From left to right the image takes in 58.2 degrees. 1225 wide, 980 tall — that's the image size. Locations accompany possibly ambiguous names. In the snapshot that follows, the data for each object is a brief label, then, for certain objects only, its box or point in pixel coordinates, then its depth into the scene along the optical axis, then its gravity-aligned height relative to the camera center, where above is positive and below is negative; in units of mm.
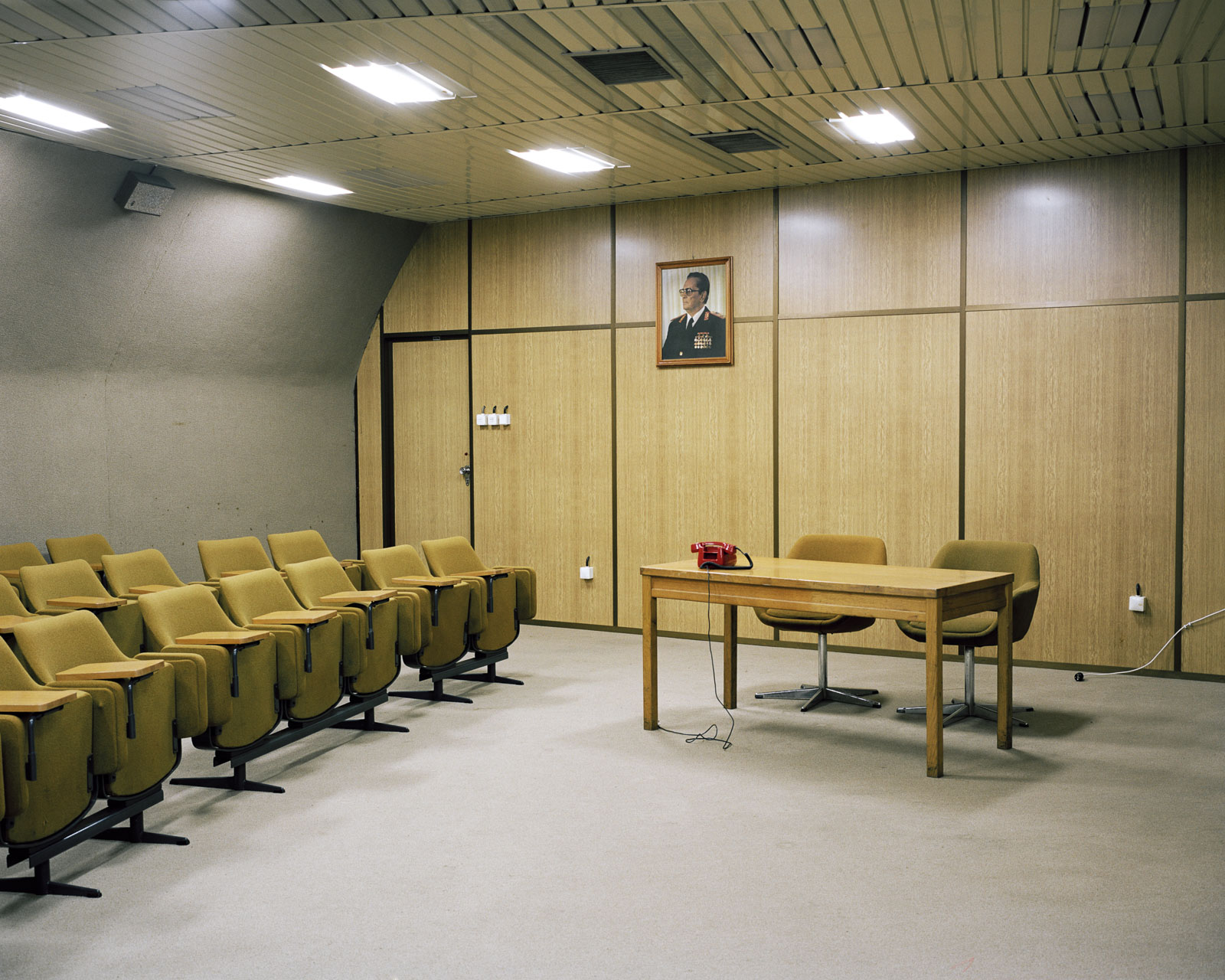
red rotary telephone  5707 -543
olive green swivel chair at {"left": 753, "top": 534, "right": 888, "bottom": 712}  6246 -976
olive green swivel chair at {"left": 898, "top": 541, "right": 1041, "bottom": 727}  5781 -828
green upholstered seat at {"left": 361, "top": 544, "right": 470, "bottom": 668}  6172 -931
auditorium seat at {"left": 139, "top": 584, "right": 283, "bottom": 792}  4504 -913
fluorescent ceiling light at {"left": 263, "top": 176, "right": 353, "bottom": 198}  7752 +1917
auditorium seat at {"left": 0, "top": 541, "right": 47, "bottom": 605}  6605 -639
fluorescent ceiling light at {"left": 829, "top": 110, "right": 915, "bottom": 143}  6320 +1899
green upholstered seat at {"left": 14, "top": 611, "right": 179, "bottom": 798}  3777 -897
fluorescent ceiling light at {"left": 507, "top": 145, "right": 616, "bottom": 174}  7070 +1914
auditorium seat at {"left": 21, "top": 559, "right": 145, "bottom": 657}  5820 -787
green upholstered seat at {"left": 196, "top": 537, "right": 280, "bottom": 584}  6969 -692
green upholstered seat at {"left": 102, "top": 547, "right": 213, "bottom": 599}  6336 -718
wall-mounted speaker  7090 +1687
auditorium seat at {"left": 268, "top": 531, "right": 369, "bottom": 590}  7117 -677
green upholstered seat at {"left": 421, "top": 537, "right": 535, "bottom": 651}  6742 -842
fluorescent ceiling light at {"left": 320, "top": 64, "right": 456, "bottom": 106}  5324 +1841
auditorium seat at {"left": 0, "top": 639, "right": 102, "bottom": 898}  3379 -1017
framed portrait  8438 +1065
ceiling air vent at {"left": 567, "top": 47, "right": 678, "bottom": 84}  5172 +1854
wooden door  9648 +106
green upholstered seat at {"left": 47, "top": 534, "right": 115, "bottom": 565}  6980 -627
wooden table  4949 -699
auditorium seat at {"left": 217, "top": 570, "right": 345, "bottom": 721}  4910 -906
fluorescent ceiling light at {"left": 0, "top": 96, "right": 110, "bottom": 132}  5781 +1839
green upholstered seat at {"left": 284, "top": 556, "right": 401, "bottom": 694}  5500 -875
